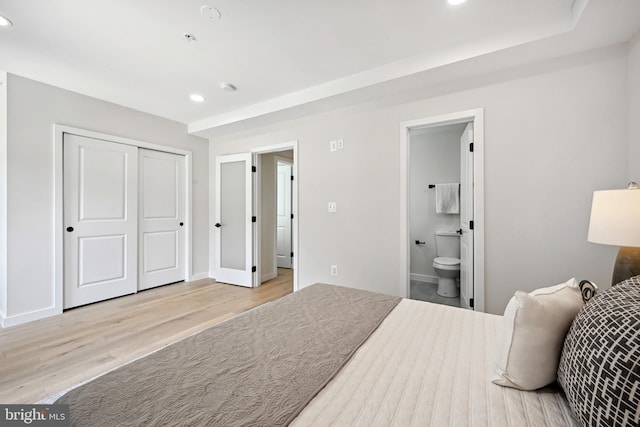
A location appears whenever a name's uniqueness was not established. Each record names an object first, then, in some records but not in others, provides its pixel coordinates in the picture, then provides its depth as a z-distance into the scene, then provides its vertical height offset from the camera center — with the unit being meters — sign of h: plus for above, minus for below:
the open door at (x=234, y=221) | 4.03 -0.12
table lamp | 1.40 -0.07
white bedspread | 0.74 -0.56
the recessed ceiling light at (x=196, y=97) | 3.14 +1.39
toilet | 3.43 -0.67
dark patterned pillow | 0.56 -0.35
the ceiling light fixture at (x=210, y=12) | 1.78 +1.36
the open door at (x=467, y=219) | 2.55 -0.06
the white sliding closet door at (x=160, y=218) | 3.71 -0.07
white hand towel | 3.95 +0.22
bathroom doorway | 2.62 +0.05
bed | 0.73 -0.55
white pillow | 0.84 -0.41
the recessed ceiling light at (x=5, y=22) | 1.87 +1.36
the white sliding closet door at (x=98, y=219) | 3.04 -0.07
